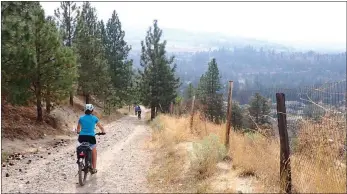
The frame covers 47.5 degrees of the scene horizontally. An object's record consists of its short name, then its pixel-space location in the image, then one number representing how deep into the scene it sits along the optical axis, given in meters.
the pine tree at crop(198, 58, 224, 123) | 57.17
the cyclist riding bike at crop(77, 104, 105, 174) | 9.20
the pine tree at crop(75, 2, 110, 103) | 34.78
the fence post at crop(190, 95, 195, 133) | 14.80
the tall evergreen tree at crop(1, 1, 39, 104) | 13.38
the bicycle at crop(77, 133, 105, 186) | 8.59
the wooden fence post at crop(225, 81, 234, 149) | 10.58
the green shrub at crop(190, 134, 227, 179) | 8.68
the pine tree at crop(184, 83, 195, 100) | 84.20
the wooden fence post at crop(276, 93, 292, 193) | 6.85
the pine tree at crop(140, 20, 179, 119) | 41.66
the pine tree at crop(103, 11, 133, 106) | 49.94
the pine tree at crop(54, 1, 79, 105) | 36.41
